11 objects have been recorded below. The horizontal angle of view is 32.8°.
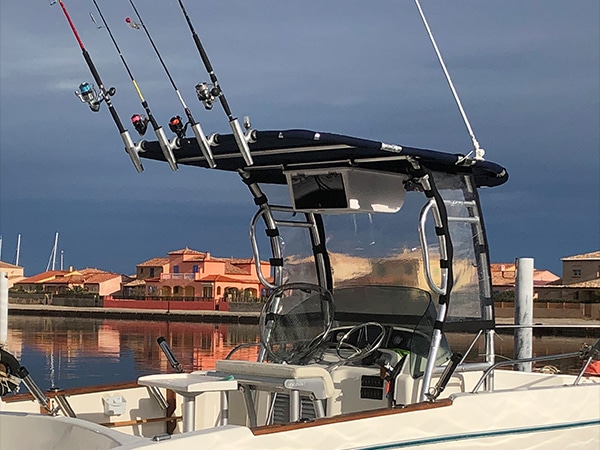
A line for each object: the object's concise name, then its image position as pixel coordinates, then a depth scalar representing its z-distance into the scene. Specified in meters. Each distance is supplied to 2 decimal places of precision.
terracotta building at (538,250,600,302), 49.50
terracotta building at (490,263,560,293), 53.59
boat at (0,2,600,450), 5.79
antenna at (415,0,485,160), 7.00
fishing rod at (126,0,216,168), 5.75
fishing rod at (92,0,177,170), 5.95
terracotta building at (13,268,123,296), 73.75
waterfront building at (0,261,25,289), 81.19
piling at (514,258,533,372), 9.97
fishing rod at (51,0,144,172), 5.97
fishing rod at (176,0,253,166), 5.57
